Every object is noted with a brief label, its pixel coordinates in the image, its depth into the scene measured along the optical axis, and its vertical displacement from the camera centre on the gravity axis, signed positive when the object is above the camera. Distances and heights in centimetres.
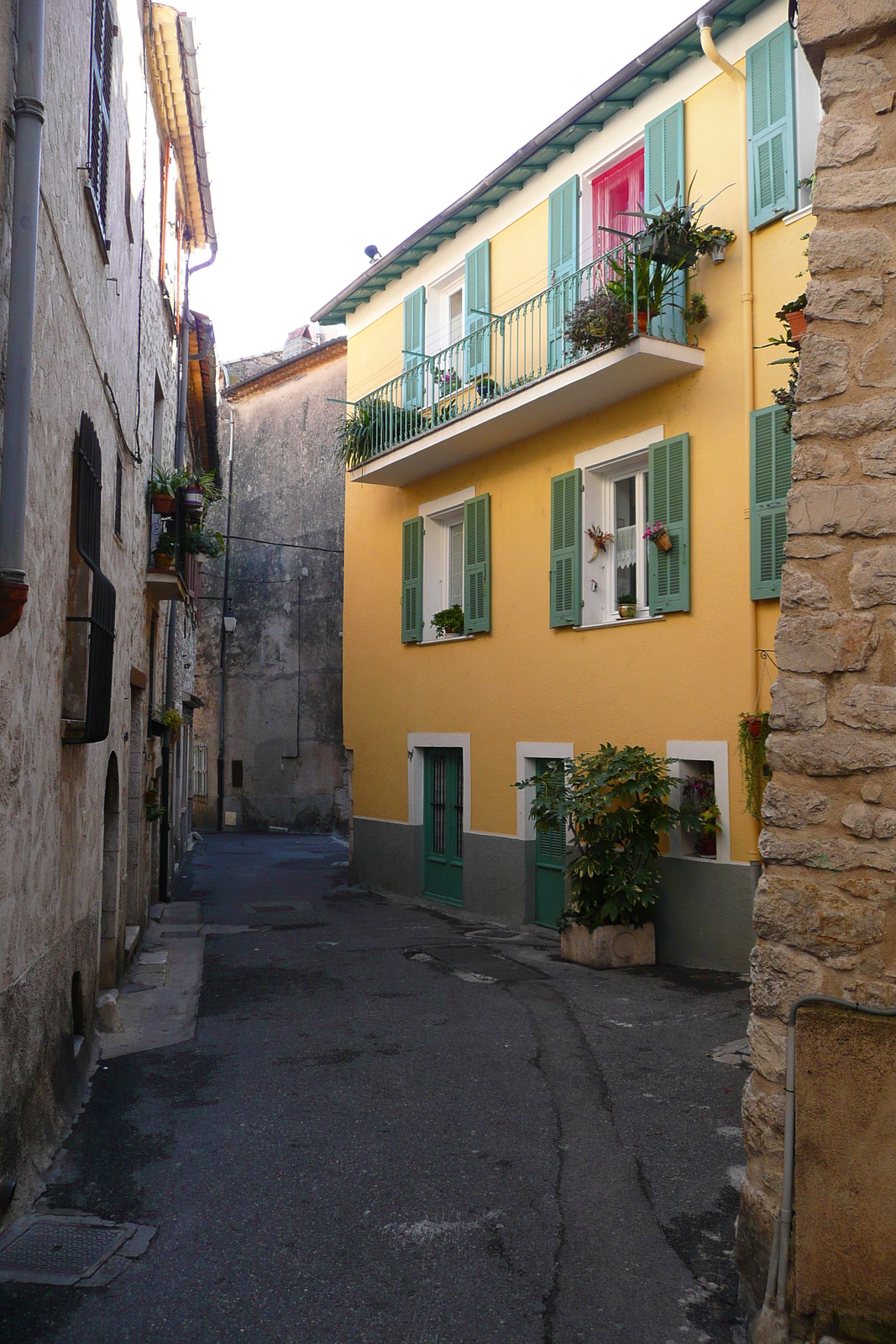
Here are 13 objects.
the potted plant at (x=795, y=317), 675 +284
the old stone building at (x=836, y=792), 305 -15
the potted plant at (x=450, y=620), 1317 +152
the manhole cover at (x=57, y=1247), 372 -192
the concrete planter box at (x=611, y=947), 925 -184
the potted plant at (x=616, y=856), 916 -103
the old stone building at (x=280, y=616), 2591 +316
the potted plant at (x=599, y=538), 1079 +210
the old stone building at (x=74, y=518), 386 +120
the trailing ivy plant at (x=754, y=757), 873 -12
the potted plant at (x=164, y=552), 1063 +191
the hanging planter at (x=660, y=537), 972 +191
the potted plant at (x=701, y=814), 909 -63
